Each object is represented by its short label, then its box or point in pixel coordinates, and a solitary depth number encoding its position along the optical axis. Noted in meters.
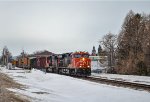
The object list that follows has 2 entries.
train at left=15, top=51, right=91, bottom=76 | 38.12
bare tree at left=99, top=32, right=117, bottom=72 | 72.38
